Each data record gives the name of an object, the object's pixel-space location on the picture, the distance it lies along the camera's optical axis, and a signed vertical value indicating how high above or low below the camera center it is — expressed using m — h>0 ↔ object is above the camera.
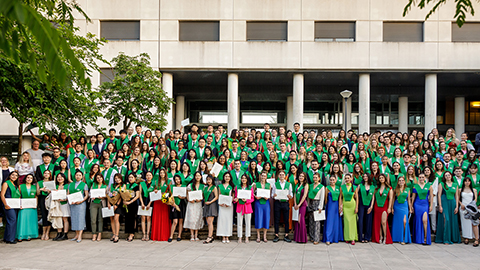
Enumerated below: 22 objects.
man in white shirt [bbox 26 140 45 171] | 10.98 -0.37
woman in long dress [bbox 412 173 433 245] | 9.48 -1.71
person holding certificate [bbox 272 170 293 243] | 9.64 -1.42
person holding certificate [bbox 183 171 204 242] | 9.61 -1.82
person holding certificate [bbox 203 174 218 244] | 9.62 -1.55
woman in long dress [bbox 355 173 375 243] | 9.59 -1.65
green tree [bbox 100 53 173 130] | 13.77 +1.90
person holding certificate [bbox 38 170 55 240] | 9.78 -1.41
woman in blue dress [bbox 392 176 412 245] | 9.45 -1.82
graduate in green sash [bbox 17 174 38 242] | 9.48 -1.93
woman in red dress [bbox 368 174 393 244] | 9.51 -1.69
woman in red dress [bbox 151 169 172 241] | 9.75 -1.93
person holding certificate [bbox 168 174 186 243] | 9.66 -1.80
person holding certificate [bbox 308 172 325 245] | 9.49 -1.45
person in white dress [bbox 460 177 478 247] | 9.48 -1.56
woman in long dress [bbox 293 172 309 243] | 9.57 -1.64
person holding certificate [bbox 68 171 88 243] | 9.62 -1.73
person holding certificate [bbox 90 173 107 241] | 9.73 -1.77
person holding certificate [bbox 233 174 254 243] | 9.45 -1.60
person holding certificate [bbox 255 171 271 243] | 9.57 -1.59
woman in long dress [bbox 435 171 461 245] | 9.62 -1.81
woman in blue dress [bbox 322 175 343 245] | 9.50 -1.88
